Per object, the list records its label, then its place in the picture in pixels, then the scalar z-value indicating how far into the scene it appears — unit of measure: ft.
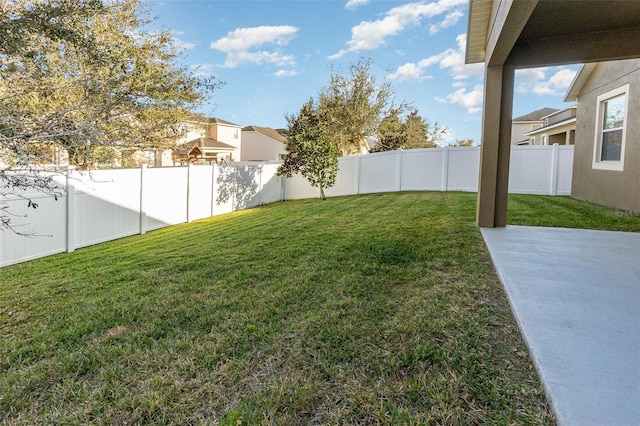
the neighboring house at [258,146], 117.39
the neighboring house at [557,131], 51.45
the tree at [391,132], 71.15
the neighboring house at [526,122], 107.04
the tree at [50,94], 10.61
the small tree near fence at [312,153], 45.52
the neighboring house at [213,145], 66.34
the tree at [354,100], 66.13
